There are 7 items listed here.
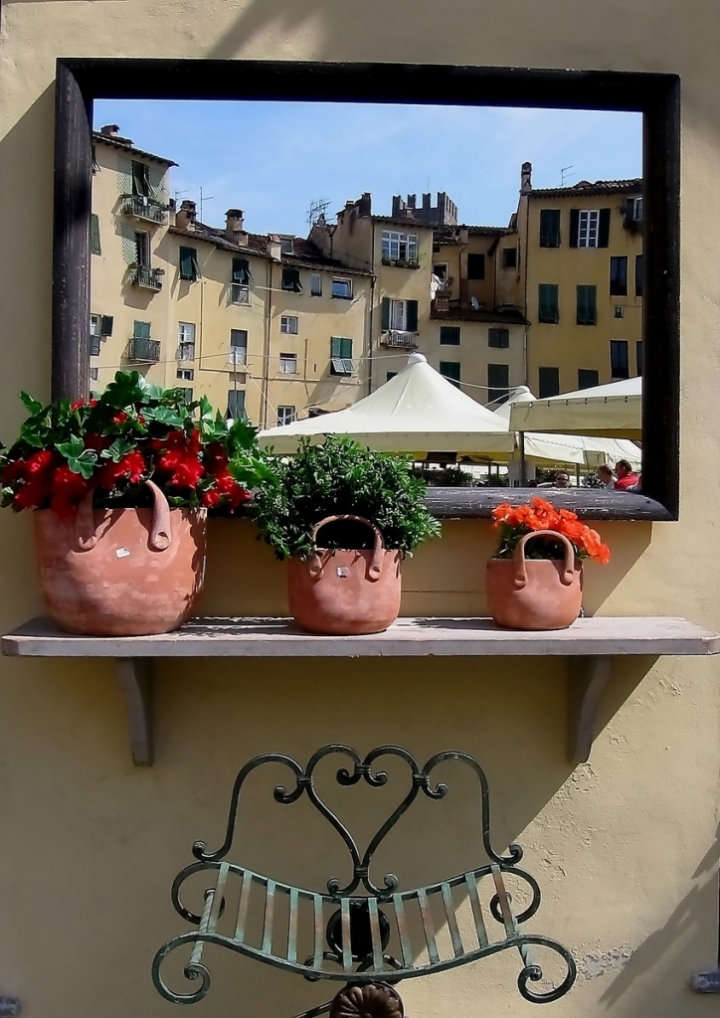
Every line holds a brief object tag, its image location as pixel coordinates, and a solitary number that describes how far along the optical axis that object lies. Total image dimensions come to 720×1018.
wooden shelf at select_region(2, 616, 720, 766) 2.09
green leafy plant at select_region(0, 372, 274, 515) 2.10
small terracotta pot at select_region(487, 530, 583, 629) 2.24
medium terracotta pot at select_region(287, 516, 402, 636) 2.17
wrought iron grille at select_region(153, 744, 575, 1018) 2.04
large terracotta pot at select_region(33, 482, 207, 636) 2.11
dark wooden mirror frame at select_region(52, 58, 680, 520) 2.44
